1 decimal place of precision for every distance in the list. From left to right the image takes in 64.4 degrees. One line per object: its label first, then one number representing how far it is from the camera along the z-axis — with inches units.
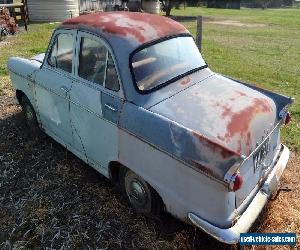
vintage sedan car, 87.2
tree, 884.4
